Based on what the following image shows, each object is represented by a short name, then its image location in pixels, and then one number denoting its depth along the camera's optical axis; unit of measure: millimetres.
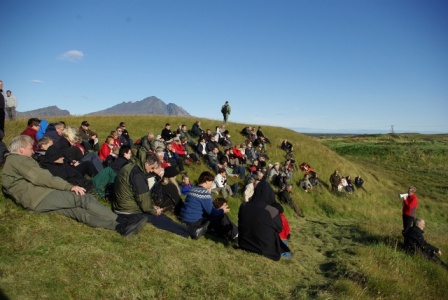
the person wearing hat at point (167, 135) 19562
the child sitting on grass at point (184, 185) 12188
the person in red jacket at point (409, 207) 12805
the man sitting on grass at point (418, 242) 9227
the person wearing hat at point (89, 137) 14711
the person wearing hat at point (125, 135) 16944
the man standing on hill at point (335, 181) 21825
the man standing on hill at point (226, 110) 29031
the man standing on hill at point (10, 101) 18219
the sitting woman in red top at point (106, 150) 12641
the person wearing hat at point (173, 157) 15227
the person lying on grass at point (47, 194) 6465
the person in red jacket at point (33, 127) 10891
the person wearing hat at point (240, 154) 20212
